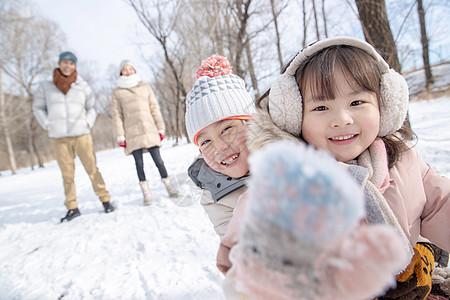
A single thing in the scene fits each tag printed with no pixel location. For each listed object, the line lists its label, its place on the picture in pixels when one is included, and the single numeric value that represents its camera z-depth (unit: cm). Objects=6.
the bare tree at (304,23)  917
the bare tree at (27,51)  1123
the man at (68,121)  299
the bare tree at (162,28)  713
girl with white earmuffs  79
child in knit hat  110
